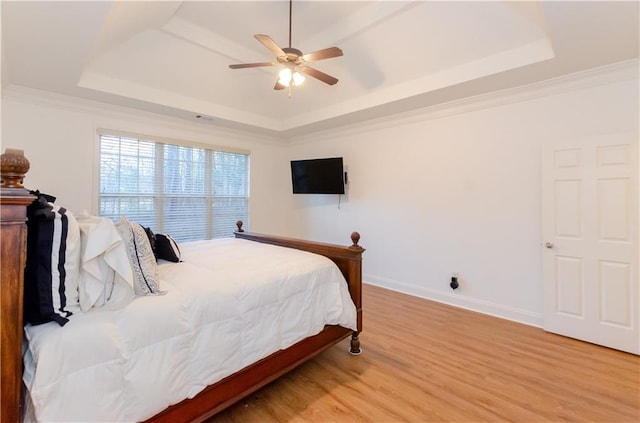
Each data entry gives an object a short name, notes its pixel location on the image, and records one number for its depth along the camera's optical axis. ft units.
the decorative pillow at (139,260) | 5.26
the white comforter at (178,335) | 3.85
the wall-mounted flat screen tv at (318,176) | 15.71
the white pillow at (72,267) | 4.28
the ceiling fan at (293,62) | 7.84
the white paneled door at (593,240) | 8.57
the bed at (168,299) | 3.50
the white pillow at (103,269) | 4.48
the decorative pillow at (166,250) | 7.86
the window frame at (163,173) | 12.39
